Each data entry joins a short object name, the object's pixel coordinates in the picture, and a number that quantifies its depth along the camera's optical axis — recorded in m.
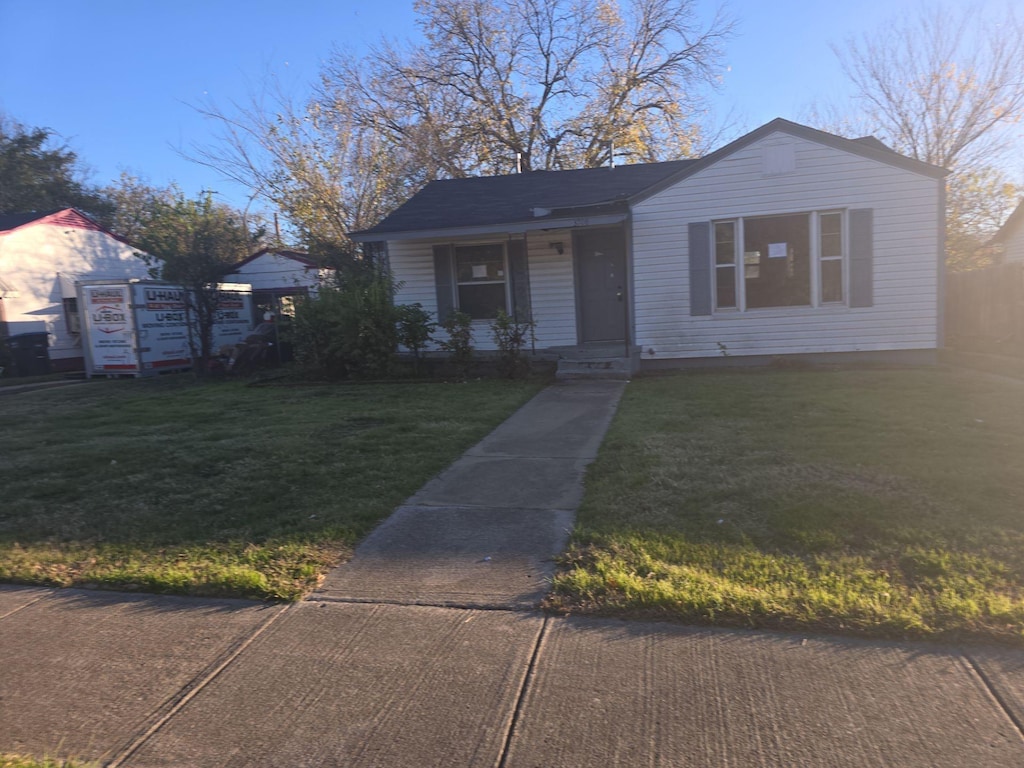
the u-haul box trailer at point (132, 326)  15.49
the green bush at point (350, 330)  12.21
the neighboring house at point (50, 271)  18.00
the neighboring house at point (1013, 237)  20.92
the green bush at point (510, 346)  11.94
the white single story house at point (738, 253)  11.44
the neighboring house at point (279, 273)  20.33
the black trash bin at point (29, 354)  17.03
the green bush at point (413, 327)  12.40
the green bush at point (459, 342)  12.15
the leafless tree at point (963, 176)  23.55
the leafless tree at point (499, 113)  24.64
